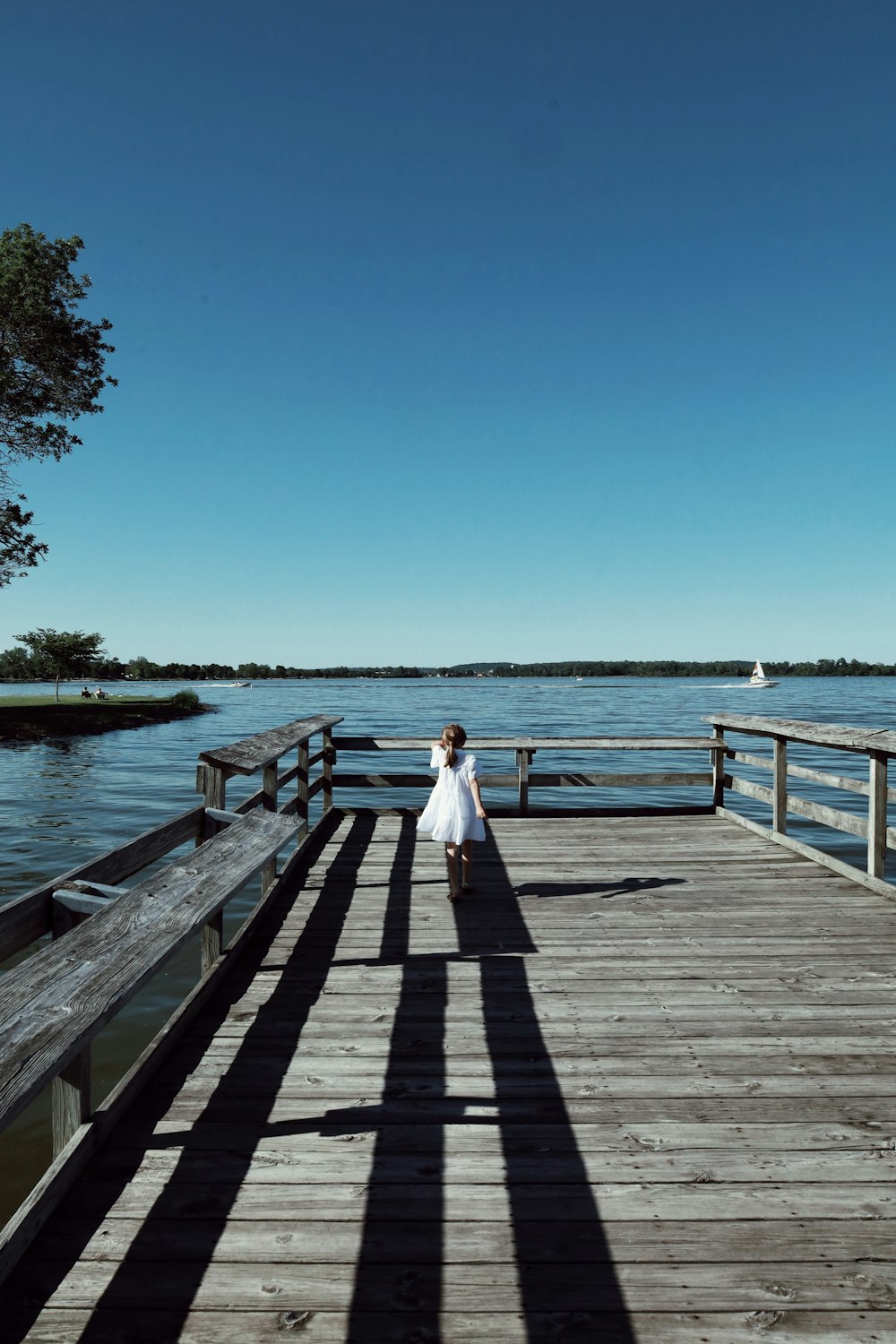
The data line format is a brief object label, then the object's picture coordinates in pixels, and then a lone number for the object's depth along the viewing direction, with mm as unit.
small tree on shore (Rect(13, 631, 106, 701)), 64812
